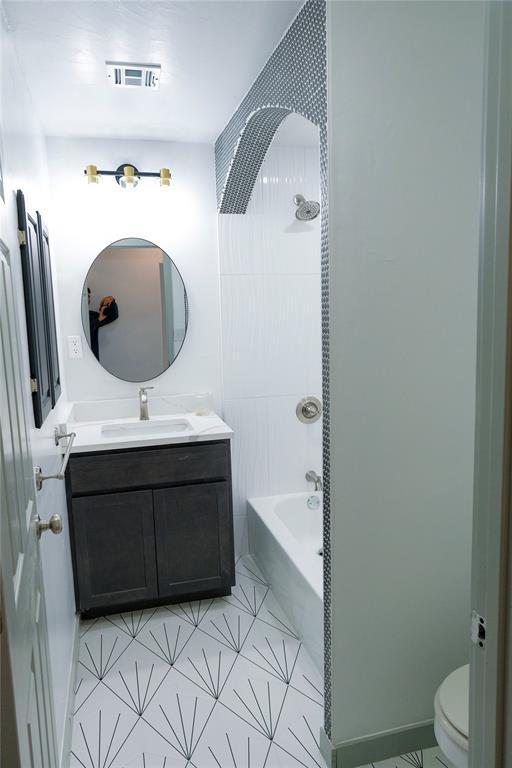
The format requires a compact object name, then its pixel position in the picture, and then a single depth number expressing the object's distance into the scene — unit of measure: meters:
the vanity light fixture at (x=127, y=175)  2.81
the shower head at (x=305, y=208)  3.19
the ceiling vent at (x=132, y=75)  2.08
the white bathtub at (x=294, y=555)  2.32
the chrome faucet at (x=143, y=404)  3.03
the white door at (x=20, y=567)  0.84
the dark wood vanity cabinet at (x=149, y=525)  2.59
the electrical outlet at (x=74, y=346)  3.01
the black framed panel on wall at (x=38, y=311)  1.58
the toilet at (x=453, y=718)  1.41
